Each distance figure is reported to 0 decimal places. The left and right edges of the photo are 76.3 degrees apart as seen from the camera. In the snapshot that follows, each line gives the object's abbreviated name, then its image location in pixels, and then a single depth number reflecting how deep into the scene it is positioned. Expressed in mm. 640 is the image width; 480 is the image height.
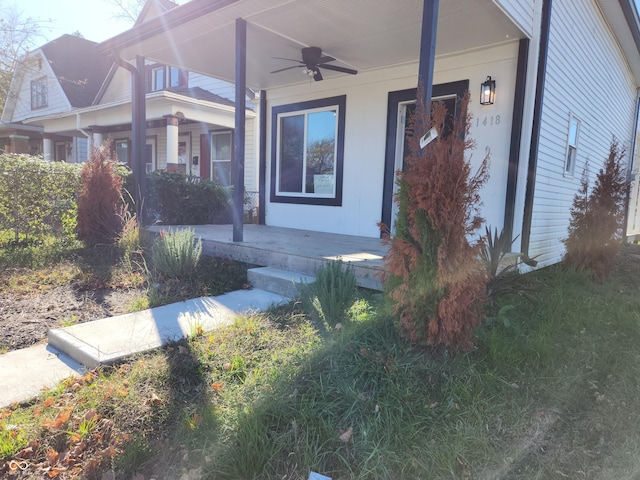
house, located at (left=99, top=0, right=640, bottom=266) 4824
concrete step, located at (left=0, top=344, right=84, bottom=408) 2355
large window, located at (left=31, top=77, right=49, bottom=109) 17250
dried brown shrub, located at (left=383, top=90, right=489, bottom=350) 2467
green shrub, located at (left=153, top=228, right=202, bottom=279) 4562
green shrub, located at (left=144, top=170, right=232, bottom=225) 7977
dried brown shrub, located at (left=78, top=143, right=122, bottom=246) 6070
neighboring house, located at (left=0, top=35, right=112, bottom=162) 16109
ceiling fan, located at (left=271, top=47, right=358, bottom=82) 5844
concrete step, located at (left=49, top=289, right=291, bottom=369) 2824
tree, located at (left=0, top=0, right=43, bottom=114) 12898
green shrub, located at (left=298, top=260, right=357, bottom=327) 3234
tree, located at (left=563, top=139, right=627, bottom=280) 5594
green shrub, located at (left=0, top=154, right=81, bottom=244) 6250
